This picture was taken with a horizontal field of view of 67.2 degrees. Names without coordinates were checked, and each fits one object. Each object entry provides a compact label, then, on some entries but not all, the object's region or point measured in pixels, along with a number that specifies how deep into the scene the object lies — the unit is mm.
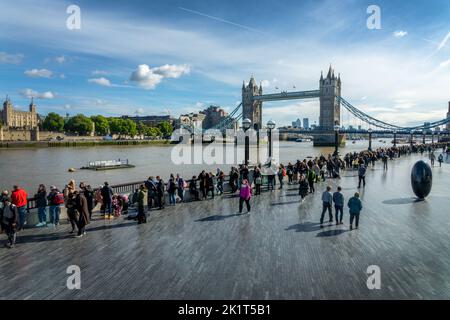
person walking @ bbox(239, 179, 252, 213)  12281
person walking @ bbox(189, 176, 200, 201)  14747
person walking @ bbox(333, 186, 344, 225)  10662
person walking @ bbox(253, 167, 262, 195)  15836
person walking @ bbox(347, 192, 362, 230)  10172
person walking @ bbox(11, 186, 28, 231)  9938
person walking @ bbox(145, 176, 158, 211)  13164
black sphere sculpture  14688
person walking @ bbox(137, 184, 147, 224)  10969
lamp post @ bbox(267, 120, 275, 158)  23147
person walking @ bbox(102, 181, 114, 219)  11531
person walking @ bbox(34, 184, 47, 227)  10578
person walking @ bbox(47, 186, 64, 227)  10672
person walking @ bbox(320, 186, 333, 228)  10859
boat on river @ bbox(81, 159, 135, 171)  36688
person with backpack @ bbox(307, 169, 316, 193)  16336
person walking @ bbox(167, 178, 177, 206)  13813
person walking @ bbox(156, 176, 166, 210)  13211
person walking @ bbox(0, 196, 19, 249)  8594
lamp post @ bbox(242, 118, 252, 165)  19891
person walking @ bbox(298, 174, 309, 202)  14484
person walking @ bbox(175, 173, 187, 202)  14555
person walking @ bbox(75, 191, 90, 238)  9578
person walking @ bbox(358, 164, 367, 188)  17986
